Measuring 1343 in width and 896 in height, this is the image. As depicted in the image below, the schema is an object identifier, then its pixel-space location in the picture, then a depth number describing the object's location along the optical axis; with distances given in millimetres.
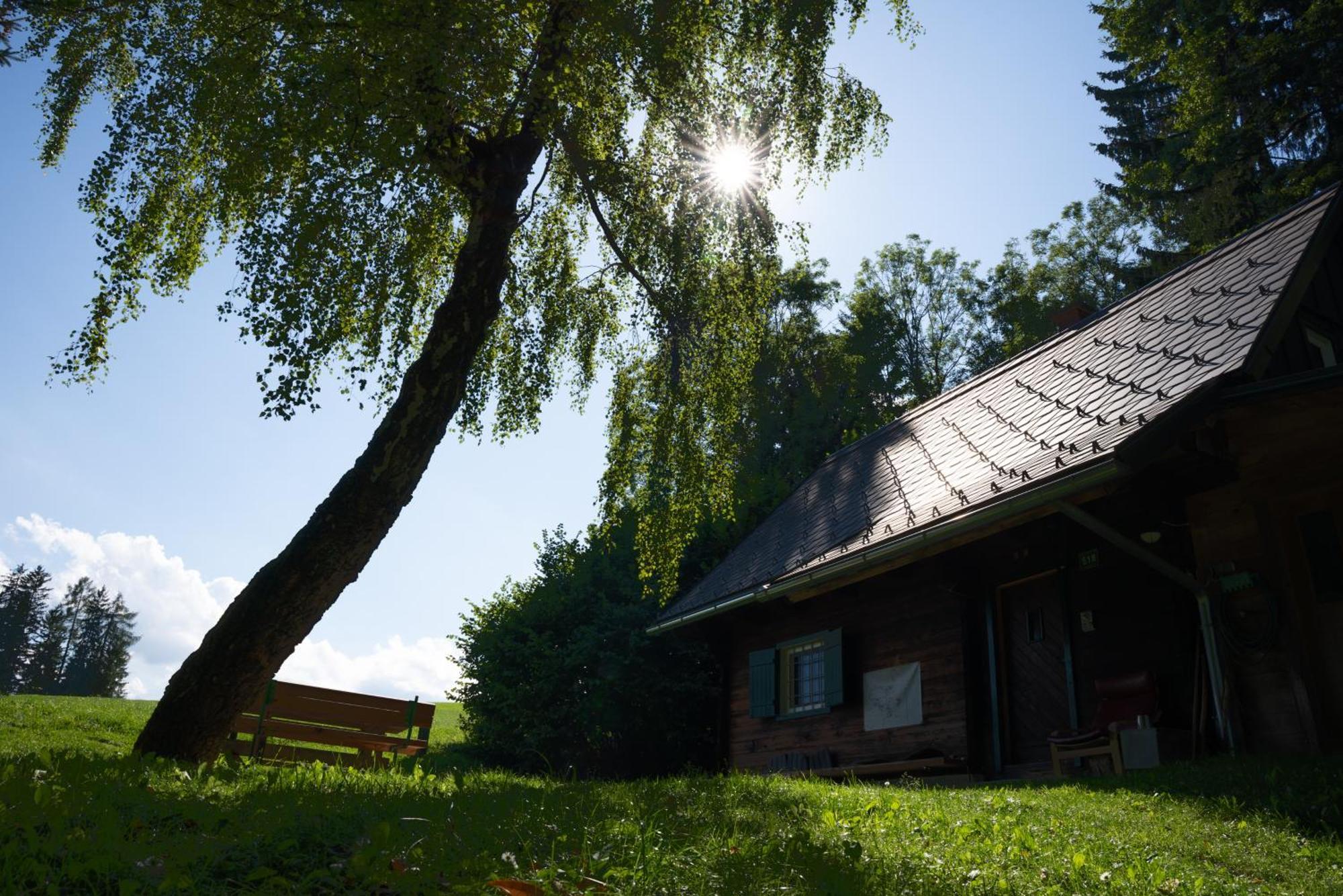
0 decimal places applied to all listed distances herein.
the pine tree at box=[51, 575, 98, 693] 63750
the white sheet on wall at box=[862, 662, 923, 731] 10852
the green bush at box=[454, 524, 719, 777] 16531
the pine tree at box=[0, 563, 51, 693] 58469
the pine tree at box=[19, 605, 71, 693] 58438
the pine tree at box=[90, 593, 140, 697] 57875
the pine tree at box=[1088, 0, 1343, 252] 17344
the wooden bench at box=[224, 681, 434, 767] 10422
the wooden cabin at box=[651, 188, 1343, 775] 7641
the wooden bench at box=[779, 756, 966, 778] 9977
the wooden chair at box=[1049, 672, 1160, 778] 8250
